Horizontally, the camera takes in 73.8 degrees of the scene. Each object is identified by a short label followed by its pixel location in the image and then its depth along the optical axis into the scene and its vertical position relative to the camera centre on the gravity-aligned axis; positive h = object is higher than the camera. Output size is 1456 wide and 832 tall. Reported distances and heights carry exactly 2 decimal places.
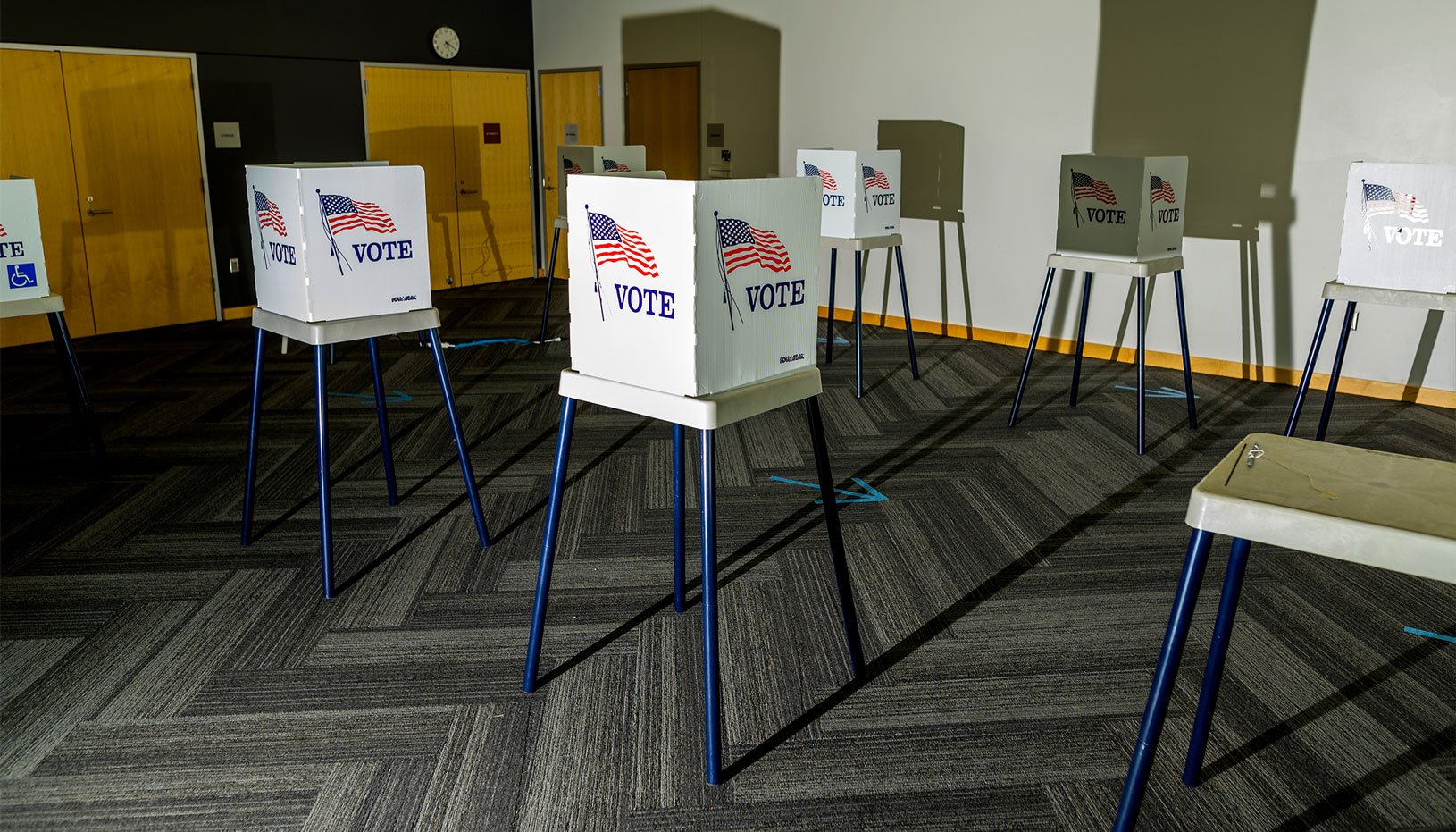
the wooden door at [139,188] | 6.02 +0.03
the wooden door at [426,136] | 7.43 +0.45
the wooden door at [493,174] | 8.01 +0.17
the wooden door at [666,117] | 7.33 +0.60
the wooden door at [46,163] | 5.65 +0.16
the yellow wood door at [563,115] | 8.04 +0.66
